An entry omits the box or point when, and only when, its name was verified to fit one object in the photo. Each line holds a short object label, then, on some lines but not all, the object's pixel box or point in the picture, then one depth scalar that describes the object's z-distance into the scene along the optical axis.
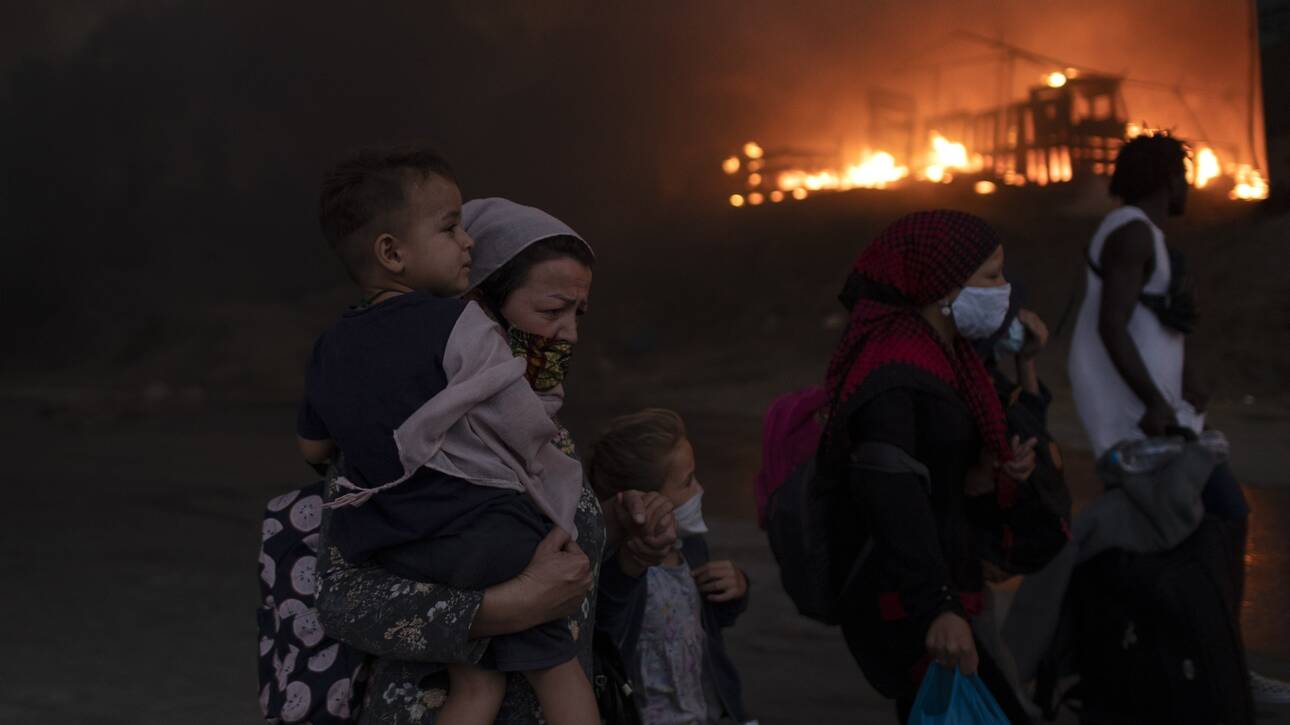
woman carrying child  1.99
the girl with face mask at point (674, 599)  3.03
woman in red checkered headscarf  2.99
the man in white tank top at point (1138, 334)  4.06
